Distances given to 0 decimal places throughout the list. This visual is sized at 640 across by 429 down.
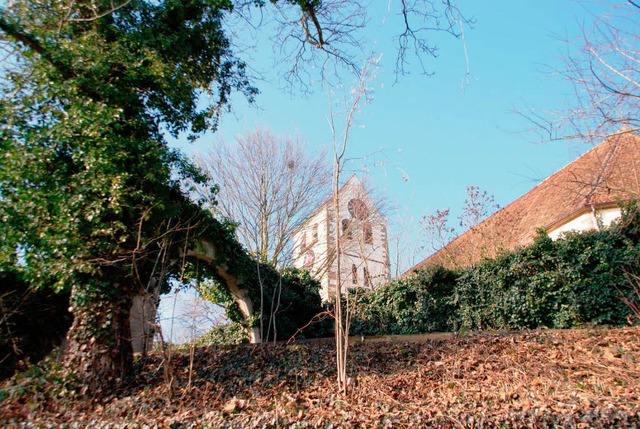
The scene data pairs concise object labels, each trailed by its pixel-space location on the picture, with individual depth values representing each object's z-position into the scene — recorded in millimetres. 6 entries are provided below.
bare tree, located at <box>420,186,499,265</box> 13117
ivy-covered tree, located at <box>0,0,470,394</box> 5797
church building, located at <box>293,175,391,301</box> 14992
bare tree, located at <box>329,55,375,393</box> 5059
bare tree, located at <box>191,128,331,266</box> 15172
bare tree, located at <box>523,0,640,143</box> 5442
